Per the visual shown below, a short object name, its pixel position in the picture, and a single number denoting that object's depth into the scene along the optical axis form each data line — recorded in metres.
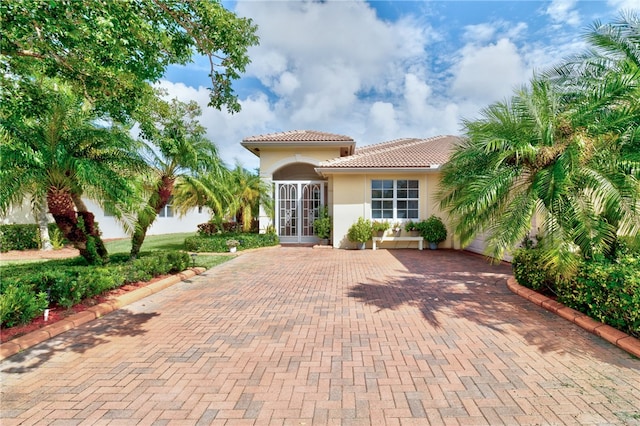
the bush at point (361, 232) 13.99
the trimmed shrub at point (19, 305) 4.38
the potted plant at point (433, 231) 13.99
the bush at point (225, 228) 16.31
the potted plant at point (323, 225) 15.18
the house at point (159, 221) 17.34
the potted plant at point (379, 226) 14.24
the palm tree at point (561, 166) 4.55
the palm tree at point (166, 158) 7.32
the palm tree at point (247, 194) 15.16
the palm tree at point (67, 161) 5.50
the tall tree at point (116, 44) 3.78
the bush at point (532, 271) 6.14
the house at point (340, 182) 14.55
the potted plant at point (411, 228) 14.33
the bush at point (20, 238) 14.73
